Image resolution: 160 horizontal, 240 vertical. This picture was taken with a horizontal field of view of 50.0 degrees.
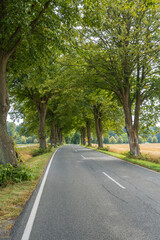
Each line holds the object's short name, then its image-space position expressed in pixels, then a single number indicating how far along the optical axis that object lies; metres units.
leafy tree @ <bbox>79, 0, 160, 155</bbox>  12.69
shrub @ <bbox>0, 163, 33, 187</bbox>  6.27
